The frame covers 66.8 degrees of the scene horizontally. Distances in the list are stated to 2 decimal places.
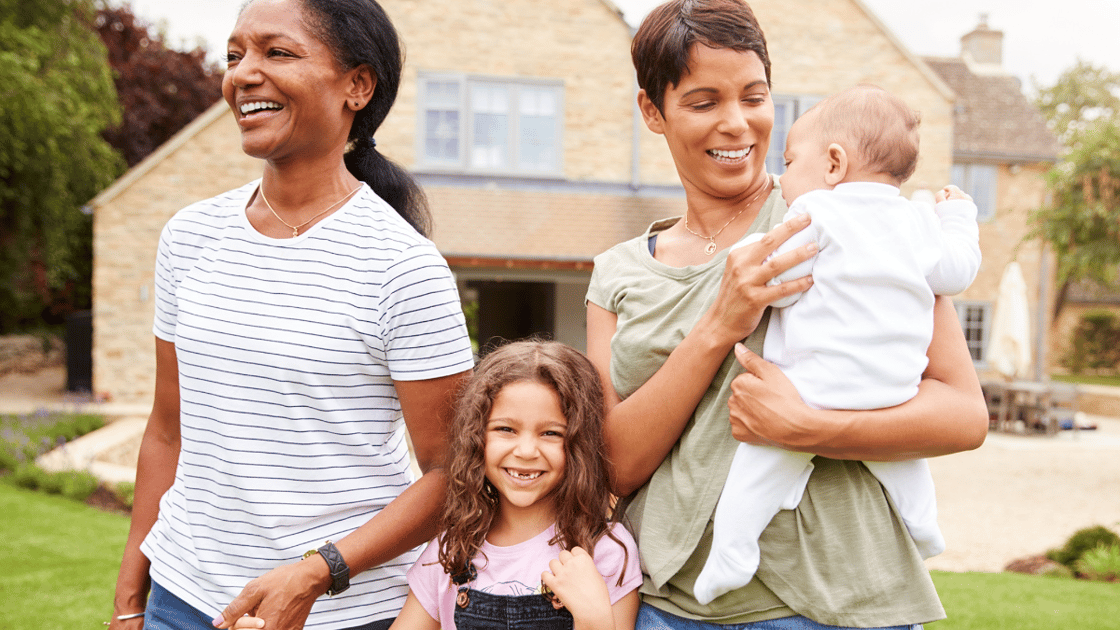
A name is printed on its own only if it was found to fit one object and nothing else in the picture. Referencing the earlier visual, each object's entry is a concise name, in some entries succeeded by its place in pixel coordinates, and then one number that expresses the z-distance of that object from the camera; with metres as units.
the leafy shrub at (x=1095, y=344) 28.77
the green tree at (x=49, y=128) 12.21
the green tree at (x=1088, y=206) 12.62
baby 1.40
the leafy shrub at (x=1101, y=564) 6.49
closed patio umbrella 15.23
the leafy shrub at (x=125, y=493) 7.92
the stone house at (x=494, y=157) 13.30
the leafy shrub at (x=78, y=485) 8.16
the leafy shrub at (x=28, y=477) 8.69
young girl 1.72
